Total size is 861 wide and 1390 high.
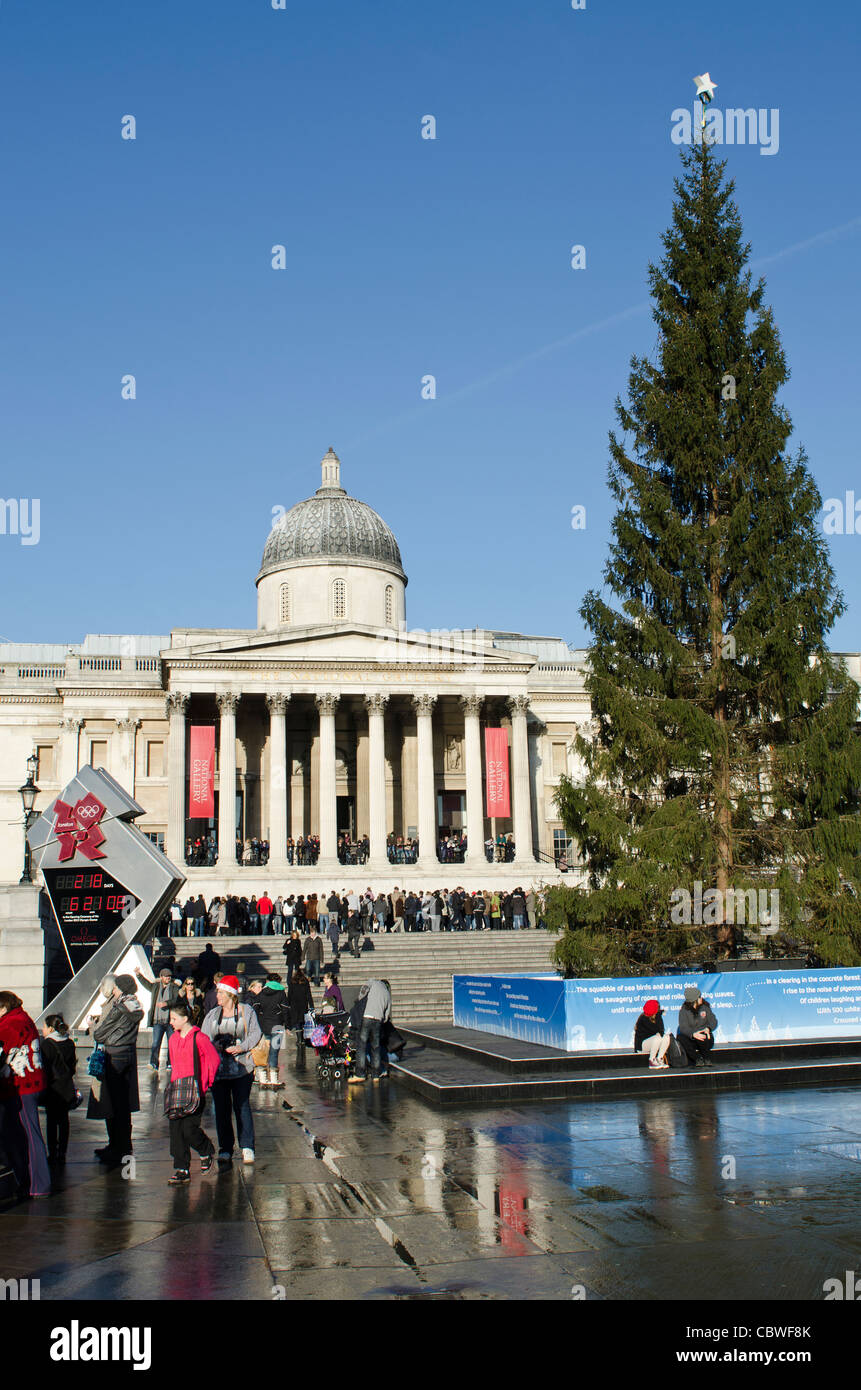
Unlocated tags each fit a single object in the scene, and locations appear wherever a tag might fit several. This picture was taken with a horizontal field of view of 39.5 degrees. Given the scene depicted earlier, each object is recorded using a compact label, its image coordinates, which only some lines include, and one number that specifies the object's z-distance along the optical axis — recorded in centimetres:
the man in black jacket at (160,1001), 2011
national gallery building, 4559
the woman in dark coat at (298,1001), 2242
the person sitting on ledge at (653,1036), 1669
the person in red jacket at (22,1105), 1029
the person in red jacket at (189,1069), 1103
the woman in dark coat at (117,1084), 1188
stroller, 1811
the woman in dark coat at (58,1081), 1155
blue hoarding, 1822
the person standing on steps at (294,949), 2808
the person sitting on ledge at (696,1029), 1695
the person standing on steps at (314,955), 2992
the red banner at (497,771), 4634
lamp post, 2573
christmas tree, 2097
